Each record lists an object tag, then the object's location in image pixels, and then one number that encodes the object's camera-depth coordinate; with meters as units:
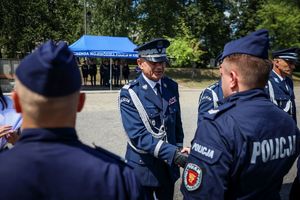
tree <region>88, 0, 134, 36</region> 33.50
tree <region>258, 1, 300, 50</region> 35.69
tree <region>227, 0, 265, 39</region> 43.25
